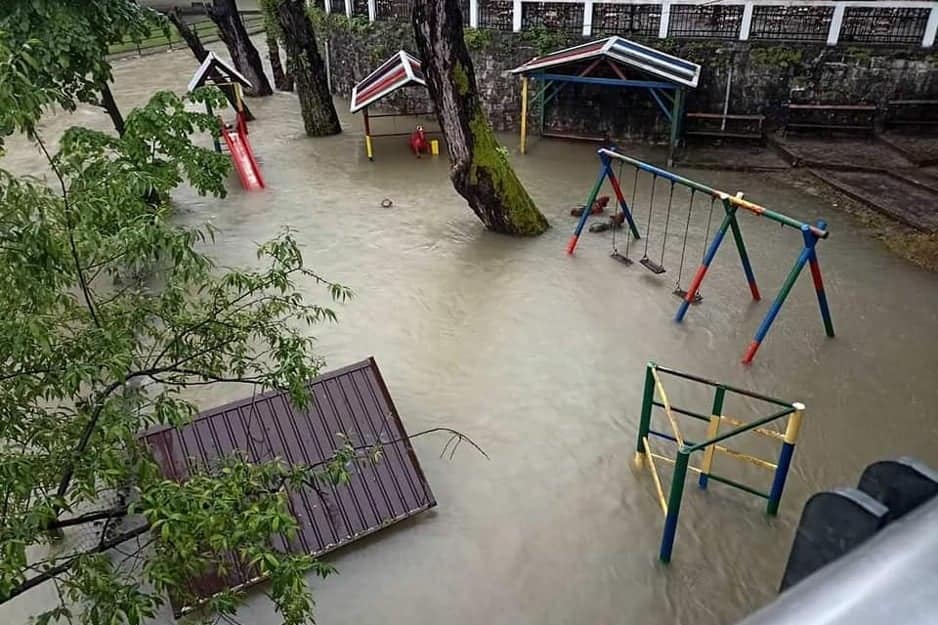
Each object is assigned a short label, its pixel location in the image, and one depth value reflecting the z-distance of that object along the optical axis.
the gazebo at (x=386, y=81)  12.45
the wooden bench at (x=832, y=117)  12.39
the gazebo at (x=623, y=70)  11.75
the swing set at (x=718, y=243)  6.33
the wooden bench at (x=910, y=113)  12.08
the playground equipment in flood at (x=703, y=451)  4.39
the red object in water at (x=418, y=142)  13.38
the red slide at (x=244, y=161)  11.84
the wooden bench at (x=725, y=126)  12.75
